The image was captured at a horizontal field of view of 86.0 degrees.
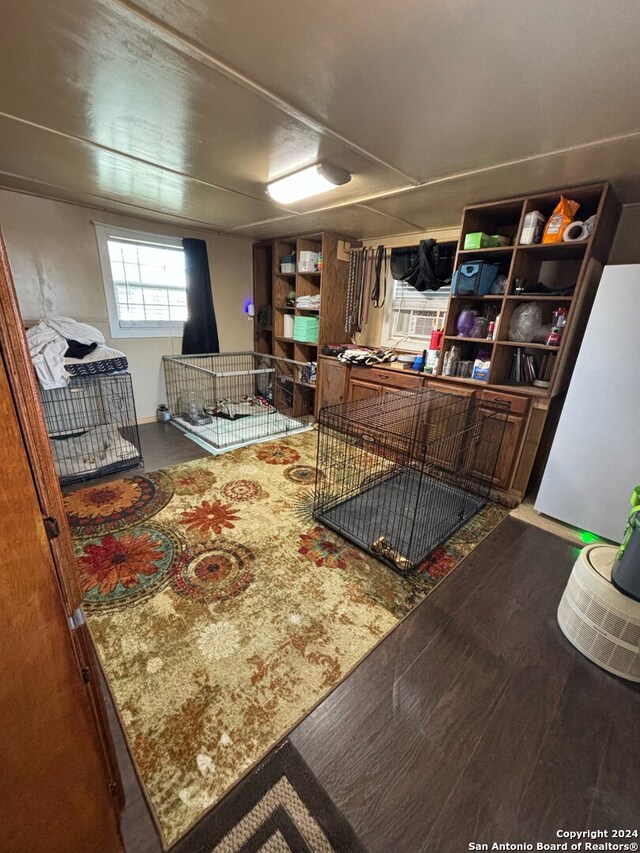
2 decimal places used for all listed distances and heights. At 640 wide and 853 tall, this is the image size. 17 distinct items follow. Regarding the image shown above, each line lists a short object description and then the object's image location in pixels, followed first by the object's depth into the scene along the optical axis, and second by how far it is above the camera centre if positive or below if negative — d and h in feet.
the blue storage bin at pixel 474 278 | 8.63 +0.78
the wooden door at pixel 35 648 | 1.74 -1.96
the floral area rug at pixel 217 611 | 3.84 -4.64
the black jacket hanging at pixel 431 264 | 10.52 +1.30
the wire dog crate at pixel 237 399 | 12.60 -4.09
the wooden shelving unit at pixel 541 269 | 7.28 +1.06
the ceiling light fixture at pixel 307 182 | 6.56 +2.38
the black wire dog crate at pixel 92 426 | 9.41 -4.09
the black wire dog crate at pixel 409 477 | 7.31 -4.49
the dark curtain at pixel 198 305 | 13.16 -0.28
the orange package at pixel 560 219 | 7.16 +1.92
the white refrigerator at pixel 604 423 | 6.53 -2.04
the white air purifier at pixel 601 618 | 4.61 -3.96
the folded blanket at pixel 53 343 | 8.64 -1.30
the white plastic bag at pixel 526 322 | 8.34 -0.19
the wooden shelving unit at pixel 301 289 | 12.56 +0.50
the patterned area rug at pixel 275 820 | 3.16 -4.69
